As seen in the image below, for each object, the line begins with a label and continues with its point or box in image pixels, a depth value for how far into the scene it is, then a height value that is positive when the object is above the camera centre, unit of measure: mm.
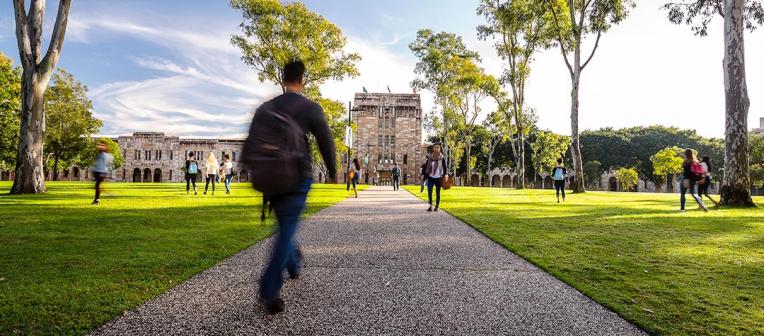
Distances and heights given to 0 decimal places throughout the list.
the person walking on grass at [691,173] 12617 +231
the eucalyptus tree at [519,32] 29188 +10272
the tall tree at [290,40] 30719 +9650
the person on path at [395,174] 29797 +256
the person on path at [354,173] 19597 +221
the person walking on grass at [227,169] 20391 +317
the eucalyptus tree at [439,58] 40625 +10955
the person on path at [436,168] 11742 +274
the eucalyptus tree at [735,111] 14406 +2271
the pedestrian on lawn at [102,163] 11869 +306
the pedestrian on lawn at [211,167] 19203 +376
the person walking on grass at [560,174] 16938 +215
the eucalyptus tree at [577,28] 24531 +8608
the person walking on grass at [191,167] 18469 +354
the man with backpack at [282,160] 3348 +123
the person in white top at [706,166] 15409 +535
